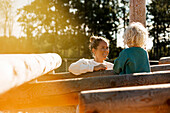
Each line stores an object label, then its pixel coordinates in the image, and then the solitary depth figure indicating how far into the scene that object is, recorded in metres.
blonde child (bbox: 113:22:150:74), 2.45
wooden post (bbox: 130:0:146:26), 3.81
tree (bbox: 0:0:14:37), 17.32
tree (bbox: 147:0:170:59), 17.28
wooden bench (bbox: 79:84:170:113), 1.09
